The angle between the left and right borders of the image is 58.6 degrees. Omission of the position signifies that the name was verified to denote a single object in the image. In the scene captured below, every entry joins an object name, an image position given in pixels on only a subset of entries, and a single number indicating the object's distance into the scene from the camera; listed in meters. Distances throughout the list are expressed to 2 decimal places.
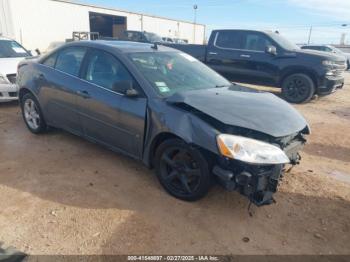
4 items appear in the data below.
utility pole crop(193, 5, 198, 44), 44.23
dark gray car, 2.85
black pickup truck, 8.52
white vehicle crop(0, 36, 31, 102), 6.65
